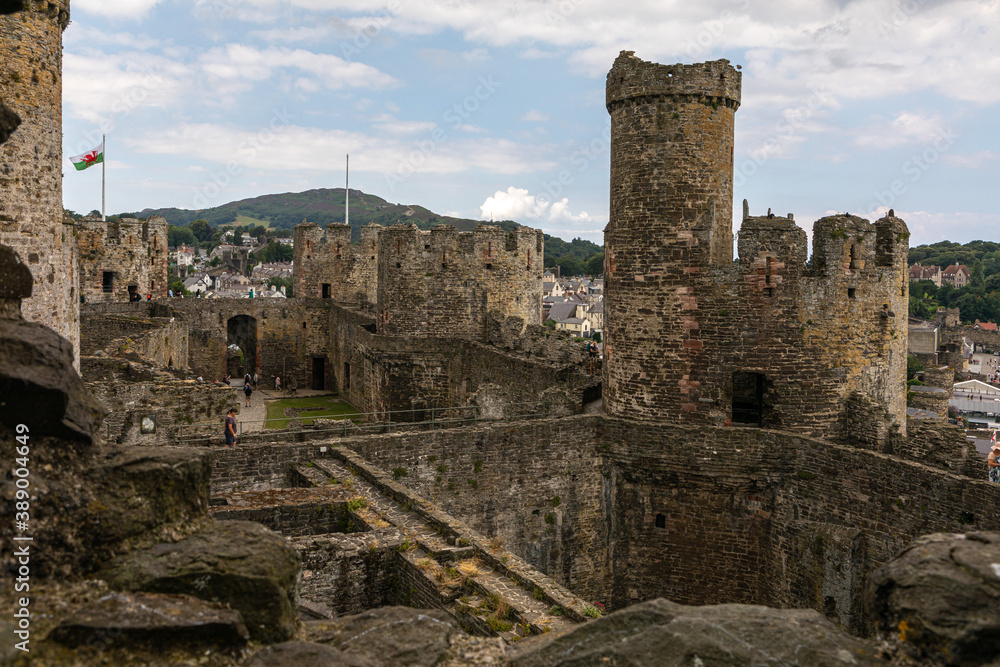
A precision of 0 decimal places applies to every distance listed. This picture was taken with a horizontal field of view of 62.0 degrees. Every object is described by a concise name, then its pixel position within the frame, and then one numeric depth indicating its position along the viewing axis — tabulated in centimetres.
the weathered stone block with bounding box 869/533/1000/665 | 457
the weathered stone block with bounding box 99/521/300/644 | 504
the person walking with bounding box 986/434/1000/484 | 1603
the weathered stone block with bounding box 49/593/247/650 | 452
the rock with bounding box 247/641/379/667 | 486
